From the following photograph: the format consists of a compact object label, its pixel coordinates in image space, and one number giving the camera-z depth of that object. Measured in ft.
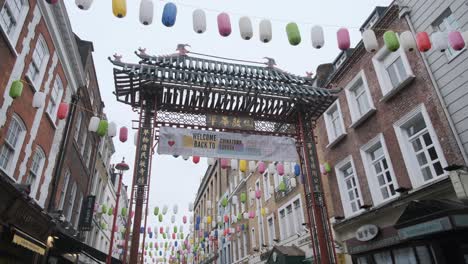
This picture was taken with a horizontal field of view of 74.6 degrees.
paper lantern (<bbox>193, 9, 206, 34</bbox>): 27.48
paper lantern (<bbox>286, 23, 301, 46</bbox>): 27.37
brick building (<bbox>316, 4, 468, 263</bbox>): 27.27
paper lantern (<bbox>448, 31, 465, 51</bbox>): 23.81
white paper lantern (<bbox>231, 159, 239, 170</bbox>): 51.41
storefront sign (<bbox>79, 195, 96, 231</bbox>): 58.54
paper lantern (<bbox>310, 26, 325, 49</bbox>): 28.86
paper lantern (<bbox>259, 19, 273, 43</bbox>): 28.48
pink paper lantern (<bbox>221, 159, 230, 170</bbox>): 46.36
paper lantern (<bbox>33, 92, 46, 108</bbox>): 29.17
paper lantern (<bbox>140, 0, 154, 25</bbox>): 26.02
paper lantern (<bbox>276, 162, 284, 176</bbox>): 49.16
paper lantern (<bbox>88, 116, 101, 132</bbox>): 33.58
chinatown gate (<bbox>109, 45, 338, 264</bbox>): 31.30
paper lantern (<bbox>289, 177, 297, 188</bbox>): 56.94
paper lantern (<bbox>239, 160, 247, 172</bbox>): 45.47
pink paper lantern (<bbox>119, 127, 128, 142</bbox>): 34.65
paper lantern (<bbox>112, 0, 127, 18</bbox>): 24.16
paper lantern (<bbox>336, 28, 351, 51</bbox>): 27.94
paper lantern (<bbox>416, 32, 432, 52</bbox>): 25.70
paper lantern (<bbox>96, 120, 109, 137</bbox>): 33.42
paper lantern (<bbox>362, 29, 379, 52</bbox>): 27.86
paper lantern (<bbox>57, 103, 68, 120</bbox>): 32.35
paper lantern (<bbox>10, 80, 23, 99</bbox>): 25.68
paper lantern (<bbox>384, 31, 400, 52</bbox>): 26.30
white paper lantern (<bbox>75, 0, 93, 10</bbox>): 23.54
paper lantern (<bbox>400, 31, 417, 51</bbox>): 26.91
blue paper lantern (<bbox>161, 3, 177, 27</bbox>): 25.94
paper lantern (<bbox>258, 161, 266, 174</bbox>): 51.68
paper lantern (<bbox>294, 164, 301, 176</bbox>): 46.44
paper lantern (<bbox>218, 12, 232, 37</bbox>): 27.22
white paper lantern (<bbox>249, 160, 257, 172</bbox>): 55.77
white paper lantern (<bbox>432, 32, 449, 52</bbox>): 24.87
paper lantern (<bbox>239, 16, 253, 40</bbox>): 28.02
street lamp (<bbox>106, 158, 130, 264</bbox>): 48.17
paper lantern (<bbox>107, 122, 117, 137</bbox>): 34.37
